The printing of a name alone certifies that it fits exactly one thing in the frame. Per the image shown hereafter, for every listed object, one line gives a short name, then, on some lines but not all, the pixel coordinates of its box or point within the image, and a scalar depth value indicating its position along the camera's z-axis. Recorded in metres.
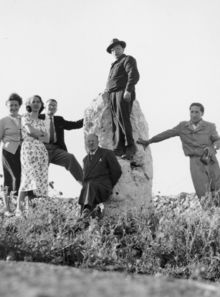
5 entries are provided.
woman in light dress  8.38
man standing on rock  9.23
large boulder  9.23
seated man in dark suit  8.18
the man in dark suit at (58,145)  8.88
